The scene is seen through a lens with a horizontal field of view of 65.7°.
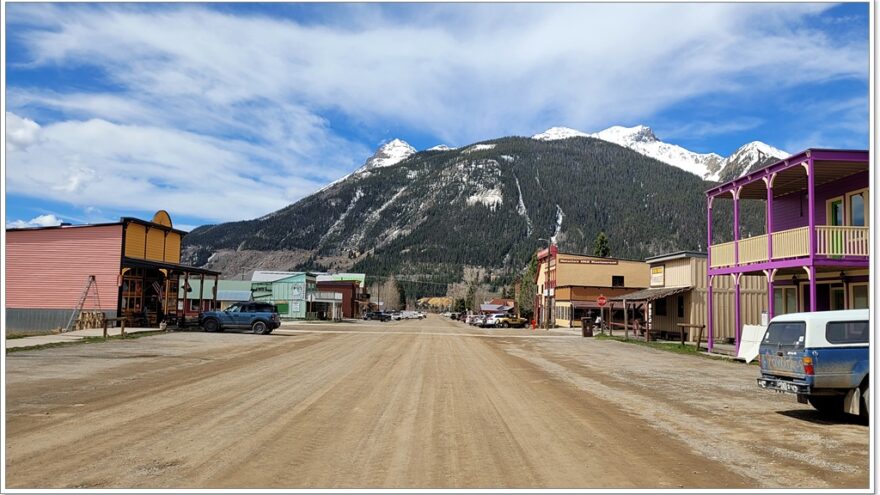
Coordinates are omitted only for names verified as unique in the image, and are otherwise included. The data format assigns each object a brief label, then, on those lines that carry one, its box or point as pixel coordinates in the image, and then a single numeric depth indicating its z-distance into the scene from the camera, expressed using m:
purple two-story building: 21.17
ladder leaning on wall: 36.50
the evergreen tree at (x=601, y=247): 92.69
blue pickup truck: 10.68
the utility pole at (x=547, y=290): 71.56
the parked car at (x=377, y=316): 101.48
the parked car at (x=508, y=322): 70.94
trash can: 44.31
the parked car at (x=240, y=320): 37.34
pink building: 37.50
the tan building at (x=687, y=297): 33.66
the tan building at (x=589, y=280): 65.56
